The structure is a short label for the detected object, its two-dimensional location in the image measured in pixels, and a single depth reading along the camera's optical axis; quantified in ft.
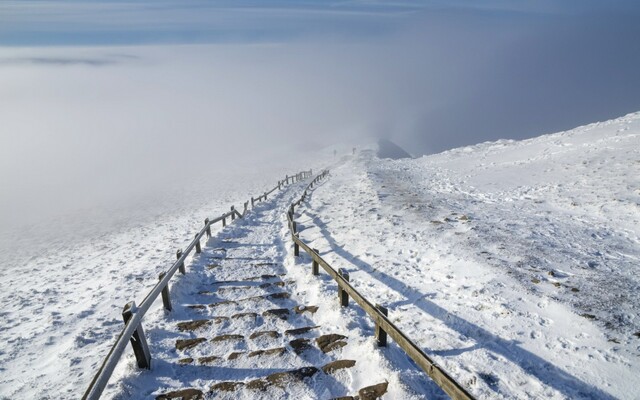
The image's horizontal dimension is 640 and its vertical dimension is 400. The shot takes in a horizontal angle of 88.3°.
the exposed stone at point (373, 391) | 14.48
